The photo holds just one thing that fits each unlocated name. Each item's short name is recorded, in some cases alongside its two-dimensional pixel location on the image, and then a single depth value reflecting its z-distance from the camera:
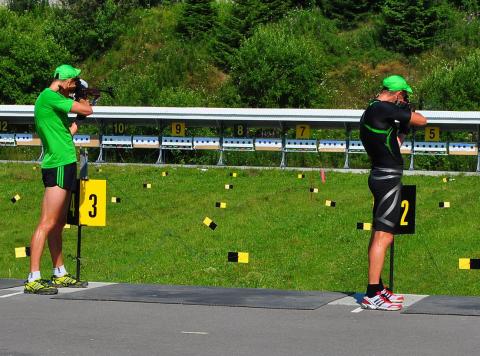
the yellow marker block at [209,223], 16.14
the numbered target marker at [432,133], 42.31
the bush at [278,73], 63.41
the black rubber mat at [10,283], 11.80
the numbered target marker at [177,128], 45.12
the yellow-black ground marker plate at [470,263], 11.83
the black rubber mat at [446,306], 9.88
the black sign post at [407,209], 11.33
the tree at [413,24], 71.25
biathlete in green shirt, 11.33
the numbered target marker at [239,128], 45.16
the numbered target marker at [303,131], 44.09
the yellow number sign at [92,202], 12.33
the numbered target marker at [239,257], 13.75
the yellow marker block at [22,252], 12.36
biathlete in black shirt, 10.45
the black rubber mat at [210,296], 10.55
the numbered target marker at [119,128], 47.06
